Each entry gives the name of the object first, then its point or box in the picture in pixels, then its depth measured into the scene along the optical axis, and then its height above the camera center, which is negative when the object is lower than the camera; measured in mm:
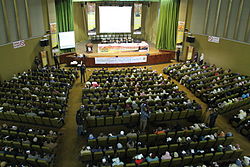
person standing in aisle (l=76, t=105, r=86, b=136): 9673 -4906
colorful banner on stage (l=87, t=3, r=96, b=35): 24016 -154
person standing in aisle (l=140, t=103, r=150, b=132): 9639 -4551
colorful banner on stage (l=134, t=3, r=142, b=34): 25297 +93
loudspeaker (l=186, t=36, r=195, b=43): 20562 -1932
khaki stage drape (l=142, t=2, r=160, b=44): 26750 -365
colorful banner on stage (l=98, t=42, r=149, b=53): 21803 -3090
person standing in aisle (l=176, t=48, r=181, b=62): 21938 -3678
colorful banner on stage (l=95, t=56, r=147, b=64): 20000 -4041
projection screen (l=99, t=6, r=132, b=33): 25953 -127
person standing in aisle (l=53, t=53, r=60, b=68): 19297 -4007
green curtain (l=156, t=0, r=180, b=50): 22359 -683
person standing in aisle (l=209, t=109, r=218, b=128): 10281 -4801
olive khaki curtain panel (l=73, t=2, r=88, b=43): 25550 -565
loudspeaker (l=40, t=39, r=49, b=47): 18239 -2287
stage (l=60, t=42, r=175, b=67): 20000 -3917
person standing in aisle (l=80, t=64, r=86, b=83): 15672 -3983
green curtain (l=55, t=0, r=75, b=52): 20172 +88
